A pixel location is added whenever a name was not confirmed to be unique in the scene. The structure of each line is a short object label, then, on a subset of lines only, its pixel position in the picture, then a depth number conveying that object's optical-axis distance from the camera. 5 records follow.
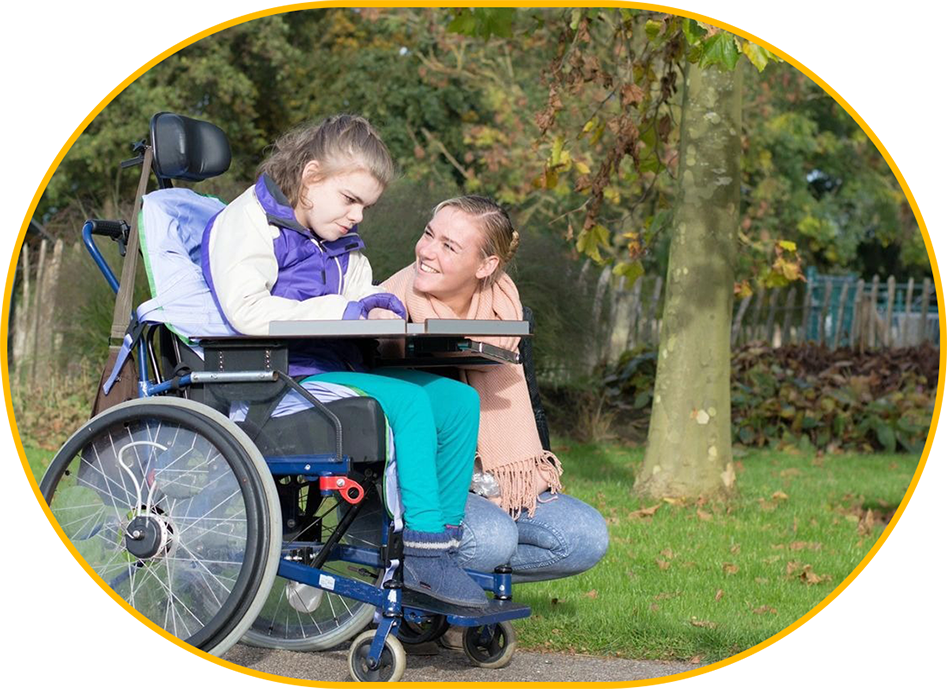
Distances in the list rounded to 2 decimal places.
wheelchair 3.42
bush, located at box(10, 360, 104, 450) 9.48
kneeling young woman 3.90
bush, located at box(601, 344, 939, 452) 10.10
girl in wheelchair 3.48
